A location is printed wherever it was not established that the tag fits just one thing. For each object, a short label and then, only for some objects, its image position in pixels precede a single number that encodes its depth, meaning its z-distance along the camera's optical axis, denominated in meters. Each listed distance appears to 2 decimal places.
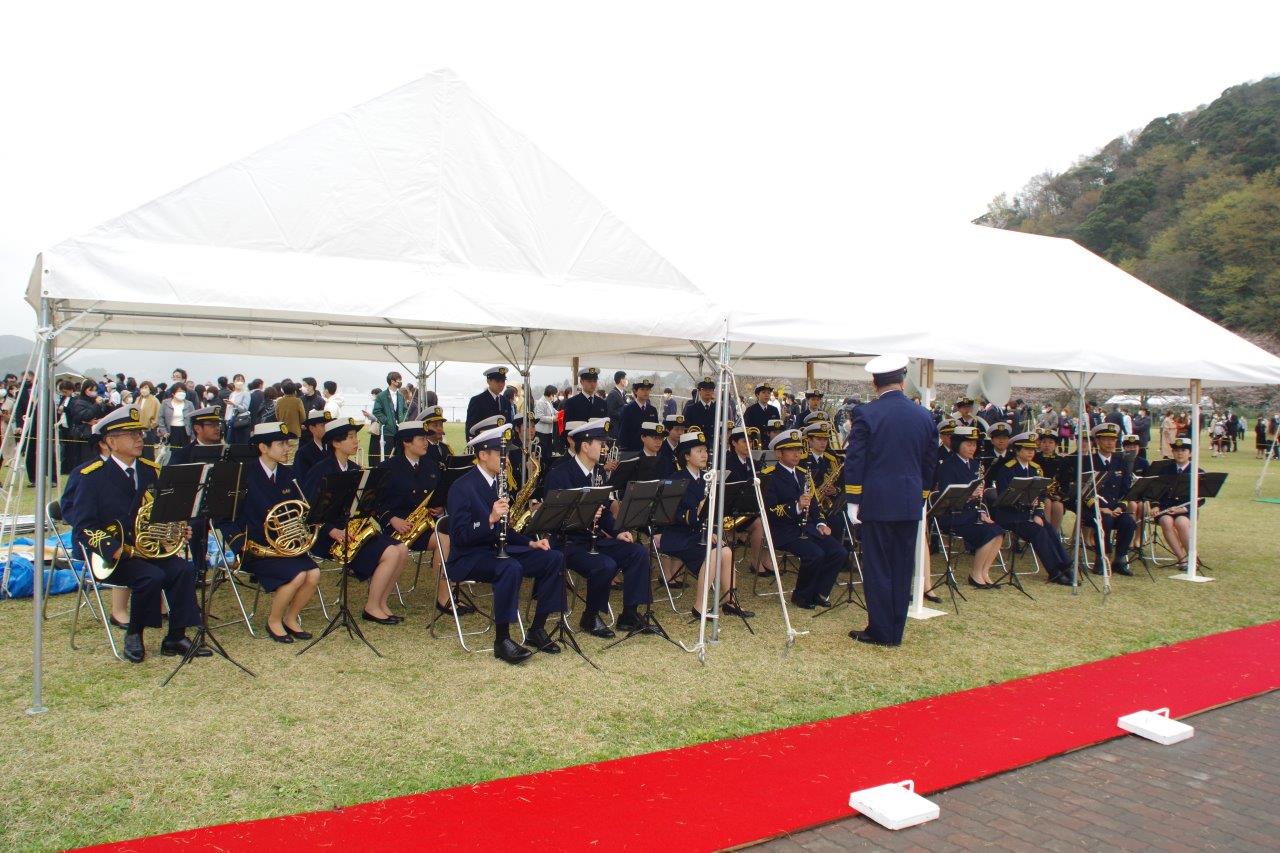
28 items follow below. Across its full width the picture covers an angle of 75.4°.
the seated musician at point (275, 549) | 6.32
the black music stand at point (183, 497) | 5.38
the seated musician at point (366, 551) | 6.98
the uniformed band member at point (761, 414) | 13.24
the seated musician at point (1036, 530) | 9.58
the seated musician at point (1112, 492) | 10.54
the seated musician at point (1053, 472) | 11.07
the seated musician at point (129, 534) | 5.67
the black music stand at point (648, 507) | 6.61
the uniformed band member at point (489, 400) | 10.84
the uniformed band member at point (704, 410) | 12.81
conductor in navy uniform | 6.85
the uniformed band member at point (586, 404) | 11.90
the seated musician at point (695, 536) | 7.47
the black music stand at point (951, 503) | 8.14
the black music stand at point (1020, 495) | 9.17
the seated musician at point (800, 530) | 8.18
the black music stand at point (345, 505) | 6.19
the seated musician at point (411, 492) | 7.20
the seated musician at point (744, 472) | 8.41
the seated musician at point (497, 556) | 6.17
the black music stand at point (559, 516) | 6.06
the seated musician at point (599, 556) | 6.82
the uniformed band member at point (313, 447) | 8.01
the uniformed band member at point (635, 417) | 11.68
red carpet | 3.71
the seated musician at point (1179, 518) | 10.91
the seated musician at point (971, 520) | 9.28
